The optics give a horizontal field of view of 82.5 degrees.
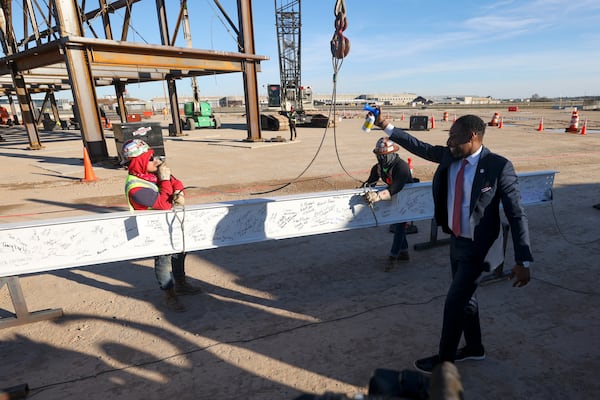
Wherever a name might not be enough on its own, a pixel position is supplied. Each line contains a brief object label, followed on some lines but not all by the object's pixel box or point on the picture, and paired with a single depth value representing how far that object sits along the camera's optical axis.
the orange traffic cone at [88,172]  9.62
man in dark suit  2.37
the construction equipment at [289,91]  26.03
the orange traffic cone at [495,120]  23.22
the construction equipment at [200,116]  26.72
